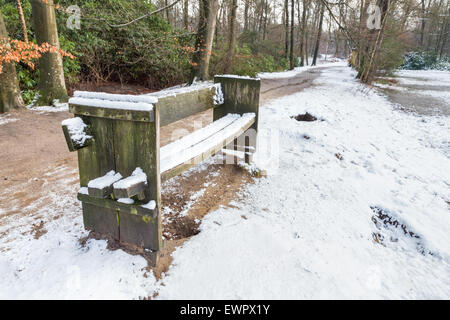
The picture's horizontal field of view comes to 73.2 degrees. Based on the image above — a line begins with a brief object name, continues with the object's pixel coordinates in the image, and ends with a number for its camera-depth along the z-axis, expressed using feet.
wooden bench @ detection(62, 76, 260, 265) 6.10
